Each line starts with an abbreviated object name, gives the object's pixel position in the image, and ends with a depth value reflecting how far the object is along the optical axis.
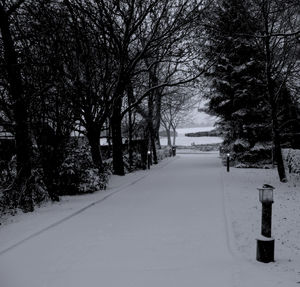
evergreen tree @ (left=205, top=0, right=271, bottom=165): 24.27
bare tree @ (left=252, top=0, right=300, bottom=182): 14.86
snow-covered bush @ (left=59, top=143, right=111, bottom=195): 12.35
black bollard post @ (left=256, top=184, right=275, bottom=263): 5.31
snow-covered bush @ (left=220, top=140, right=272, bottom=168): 24.16
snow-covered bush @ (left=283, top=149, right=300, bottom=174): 18.27
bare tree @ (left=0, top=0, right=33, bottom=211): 9.38
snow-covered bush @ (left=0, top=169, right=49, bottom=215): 9.13
